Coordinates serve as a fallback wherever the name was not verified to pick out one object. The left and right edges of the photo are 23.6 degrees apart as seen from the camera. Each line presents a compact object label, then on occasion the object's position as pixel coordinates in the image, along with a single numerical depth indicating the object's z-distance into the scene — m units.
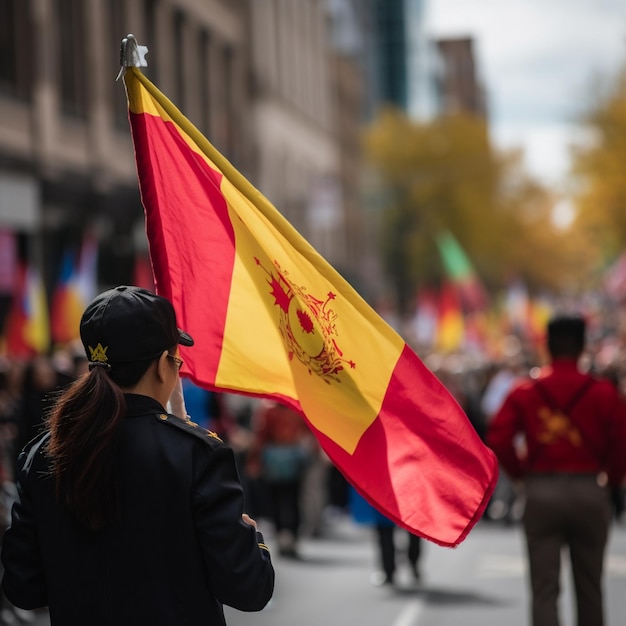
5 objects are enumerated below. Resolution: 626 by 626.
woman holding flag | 3.58
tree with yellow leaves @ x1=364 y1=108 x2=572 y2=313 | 74.81
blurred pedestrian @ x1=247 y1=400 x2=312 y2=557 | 14.33
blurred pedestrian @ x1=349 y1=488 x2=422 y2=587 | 12.22
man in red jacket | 7.45
